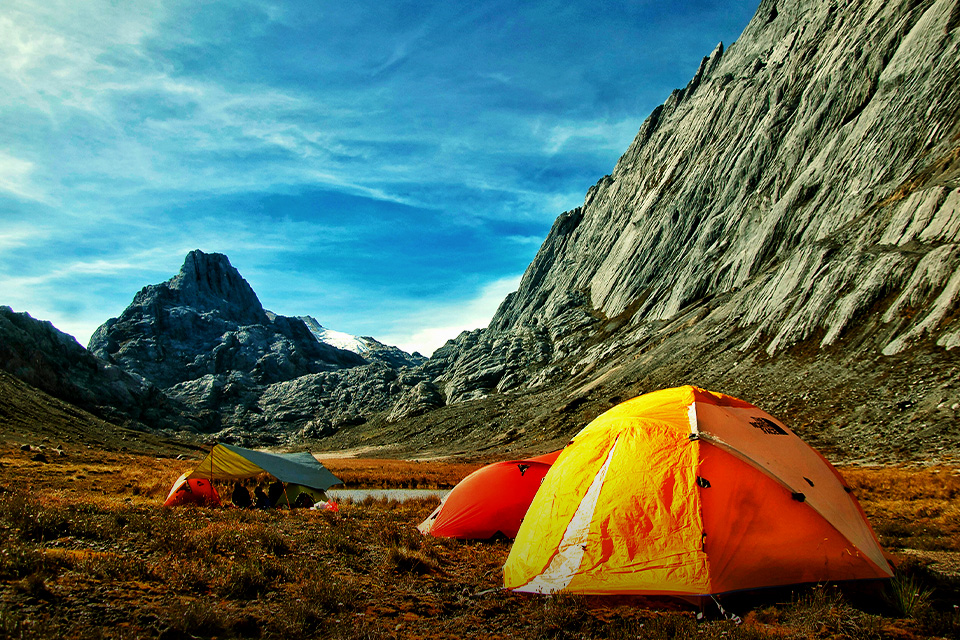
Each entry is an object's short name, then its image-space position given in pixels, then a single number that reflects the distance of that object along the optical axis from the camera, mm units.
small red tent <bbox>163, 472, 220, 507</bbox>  19047
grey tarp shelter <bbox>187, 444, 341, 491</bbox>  20094
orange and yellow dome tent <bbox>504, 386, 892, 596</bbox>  8242
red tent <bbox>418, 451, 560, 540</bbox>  14453
